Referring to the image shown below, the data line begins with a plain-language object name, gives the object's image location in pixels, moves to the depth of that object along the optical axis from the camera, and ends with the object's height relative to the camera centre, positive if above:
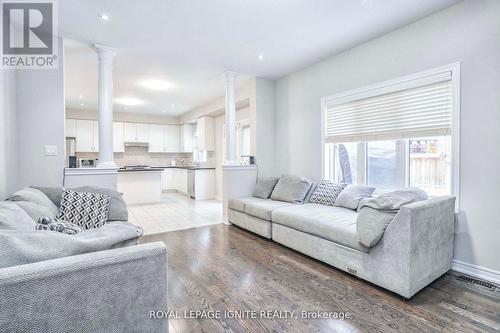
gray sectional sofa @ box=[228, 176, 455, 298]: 2.00 -0.76
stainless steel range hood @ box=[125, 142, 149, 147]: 8.21 +0.60
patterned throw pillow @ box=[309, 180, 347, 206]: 3.51 -0.43
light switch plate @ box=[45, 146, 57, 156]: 3.12 +0.15
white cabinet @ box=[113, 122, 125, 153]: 7.90 +0.73
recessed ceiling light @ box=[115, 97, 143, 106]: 6.53 +1.64
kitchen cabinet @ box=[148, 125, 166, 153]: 8.53 +0.80
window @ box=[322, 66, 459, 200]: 2.67 +0.34
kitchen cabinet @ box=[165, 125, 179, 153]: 8.84 +0.84
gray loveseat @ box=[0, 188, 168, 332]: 0.93 -0.49
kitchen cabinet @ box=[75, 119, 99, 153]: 7.45 +0.78
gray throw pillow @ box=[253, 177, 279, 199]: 4.30 -0.44
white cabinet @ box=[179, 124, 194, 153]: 8.70 +0.84
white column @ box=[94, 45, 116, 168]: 3.47 +0.75
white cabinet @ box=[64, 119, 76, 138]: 7.32 +1.00
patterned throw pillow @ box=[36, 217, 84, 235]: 1.49 -0.39
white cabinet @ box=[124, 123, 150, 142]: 8.08 +0.98
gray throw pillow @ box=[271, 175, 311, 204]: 3.79 -0.42
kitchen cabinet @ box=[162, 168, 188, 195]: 8.34 -0.58
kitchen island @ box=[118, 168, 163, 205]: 6.18 -0.56
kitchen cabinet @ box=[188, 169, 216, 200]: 7.06 -0.62
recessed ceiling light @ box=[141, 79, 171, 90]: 5.13 +1.65
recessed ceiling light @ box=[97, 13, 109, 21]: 2.71 +1.59
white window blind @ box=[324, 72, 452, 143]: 2.69 +0.62
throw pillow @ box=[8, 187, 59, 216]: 2.01 -0.29
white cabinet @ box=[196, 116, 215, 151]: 7.33 +0.85
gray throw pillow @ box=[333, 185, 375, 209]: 3.18 -0.43
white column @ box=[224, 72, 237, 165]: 4.57 +0.75
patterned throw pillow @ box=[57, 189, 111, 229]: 2.42 -0.46
